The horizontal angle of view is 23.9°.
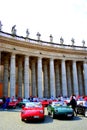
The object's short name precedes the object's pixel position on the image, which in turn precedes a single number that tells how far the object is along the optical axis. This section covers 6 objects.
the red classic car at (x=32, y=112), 17.58
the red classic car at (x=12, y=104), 33.72
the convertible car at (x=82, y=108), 21.00
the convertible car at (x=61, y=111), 19.00
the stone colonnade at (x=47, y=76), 44.69
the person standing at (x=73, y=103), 22.45
